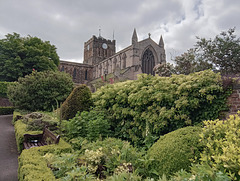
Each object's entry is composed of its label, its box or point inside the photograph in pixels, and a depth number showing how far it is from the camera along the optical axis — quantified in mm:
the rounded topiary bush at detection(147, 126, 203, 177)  2859
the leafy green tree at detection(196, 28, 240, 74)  14414
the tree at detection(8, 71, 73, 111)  12719
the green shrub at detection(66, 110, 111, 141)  5395
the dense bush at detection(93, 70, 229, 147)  4098
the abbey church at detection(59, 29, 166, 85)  36562
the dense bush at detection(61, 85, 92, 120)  7410
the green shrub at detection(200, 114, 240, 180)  2168
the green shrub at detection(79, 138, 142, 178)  3203
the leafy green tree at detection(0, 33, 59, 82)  22328
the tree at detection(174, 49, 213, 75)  14630
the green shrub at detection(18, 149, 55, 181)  2663
